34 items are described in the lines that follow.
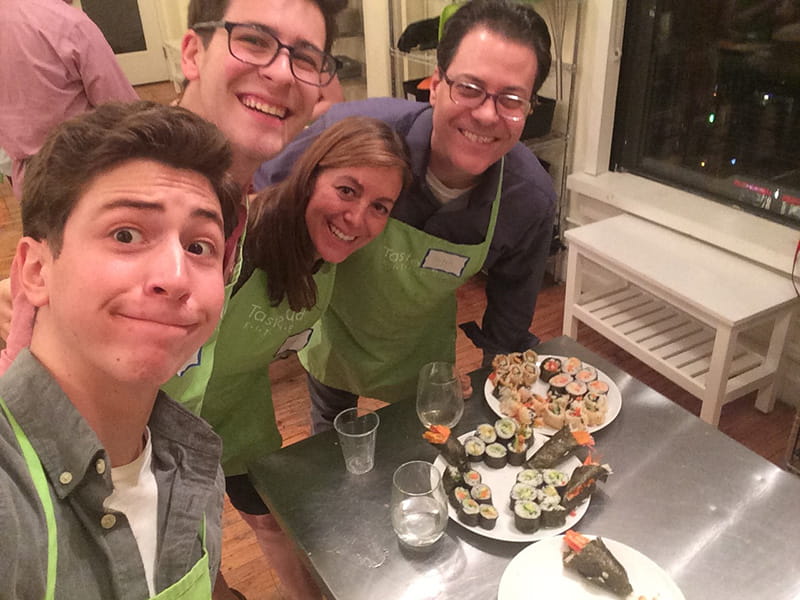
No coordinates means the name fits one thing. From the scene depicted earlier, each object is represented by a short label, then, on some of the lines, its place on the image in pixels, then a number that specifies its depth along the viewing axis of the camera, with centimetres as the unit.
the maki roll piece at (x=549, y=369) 148
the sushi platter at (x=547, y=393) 135
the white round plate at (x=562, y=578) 101
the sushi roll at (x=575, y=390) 141
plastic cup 125
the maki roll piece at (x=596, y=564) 102
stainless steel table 104
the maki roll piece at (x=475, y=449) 126
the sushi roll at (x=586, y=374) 145
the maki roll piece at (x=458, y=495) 116
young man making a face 71
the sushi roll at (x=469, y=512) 113
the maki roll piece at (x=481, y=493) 116
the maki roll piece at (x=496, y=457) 125
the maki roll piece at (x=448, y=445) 125
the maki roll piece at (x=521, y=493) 115
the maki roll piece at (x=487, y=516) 112
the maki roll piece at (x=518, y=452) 126
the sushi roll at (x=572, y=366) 148
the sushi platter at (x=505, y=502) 111
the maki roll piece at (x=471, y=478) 119
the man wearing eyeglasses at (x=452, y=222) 146
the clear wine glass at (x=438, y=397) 132
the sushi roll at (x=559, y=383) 143
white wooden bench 222
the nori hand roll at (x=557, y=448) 125
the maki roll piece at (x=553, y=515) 112
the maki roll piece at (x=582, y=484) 115
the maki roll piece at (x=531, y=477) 119
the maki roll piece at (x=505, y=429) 129
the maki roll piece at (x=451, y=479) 119
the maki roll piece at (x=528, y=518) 111
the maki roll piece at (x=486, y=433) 130
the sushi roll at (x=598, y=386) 141
